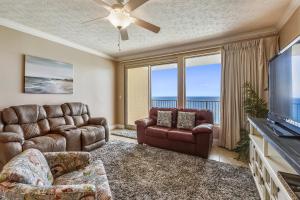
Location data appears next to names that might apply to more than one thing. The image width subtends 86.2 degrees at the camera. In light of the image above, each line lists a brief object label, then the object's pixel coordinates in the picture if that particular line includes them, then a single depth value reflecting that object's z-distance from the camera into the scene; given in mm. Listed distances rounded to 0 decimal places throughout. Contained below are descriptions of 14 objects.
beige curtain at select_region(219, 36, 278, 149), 3295
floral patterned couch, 982
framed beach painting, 3398
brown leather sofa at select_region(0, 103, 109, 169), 2359
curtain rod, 3368
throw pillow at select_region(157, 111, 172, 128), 3907
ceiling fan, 1963
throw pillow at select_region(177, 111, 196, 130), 3639
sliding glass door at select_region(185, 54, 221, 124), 4344
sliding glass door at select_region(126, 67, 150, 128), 5871
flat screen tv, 1404
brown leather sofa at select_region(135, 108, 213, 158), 3053
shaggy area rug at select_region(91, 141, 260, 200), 1940
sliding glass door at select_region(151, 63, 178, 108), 5086
